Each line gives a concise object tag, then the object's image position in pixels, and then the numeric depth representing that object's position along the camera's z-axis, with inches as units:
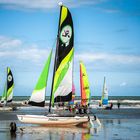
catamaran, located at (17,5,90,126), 1454.2
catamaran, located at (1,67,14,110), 3103.3
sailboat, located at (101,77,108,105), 3422.7
